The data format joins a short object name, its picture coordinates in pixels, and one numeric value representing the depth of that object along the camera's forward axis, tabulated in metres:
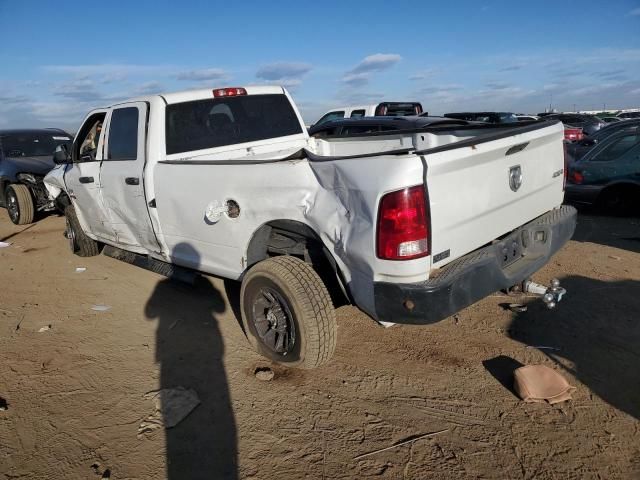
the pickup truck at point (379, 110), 13.17
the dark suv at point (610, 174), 7.25
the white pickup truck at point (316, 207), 2.64
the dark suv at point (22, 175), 9.08
